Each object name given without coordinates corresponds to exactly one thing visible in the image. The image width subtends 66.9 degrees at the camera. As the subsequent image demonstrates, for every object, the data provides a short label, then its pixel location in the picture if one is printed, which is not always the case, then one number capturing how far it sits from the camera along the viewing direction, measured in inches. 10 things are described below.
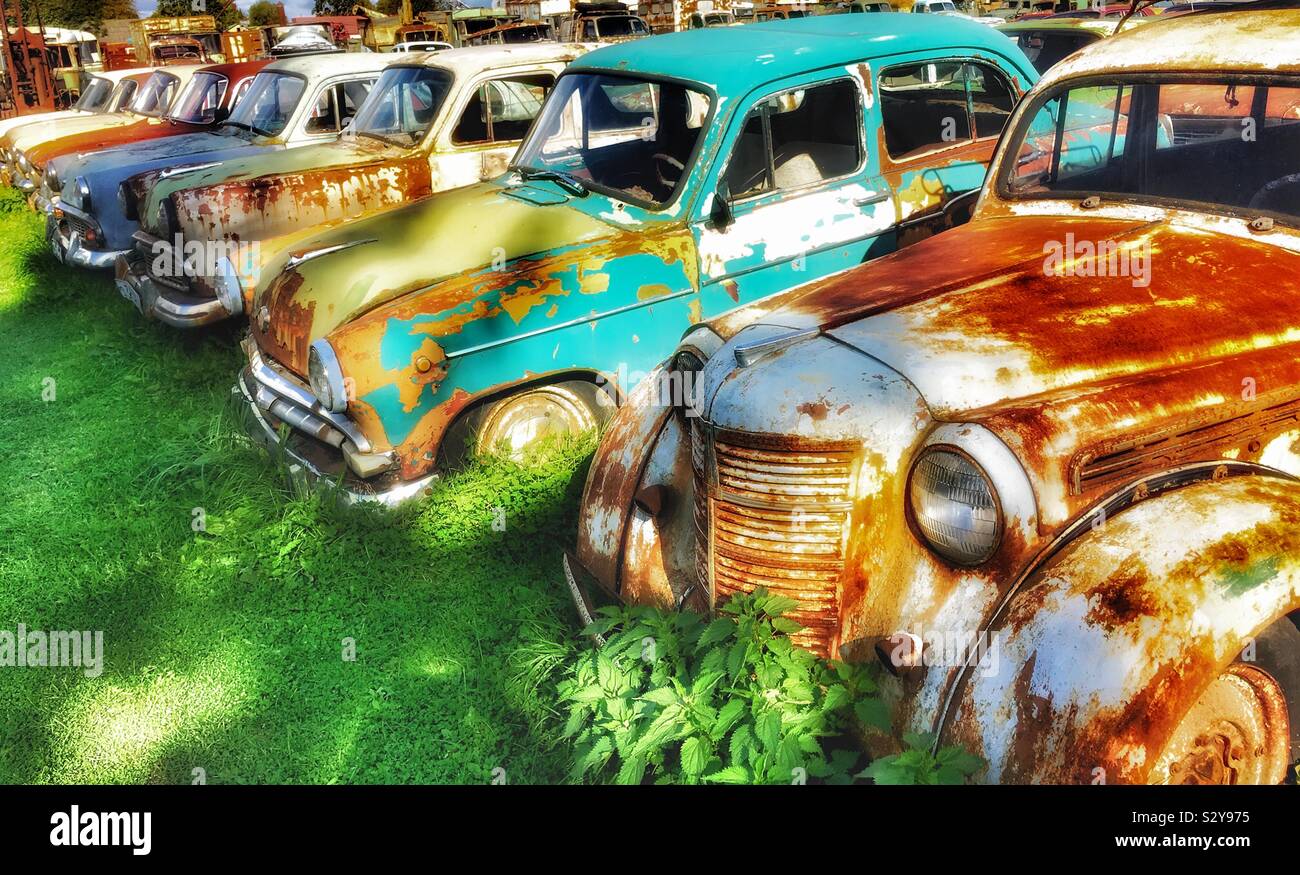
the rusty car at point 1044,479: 78.7
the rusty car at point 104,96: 453.1
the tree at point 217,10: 1596.9
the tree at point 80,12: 1791.3
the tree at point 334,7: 1880.3
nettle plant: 91.1
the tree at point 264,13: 2087.8
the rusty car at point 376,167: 242.2
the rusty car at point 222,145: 293.6
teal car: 149.9
